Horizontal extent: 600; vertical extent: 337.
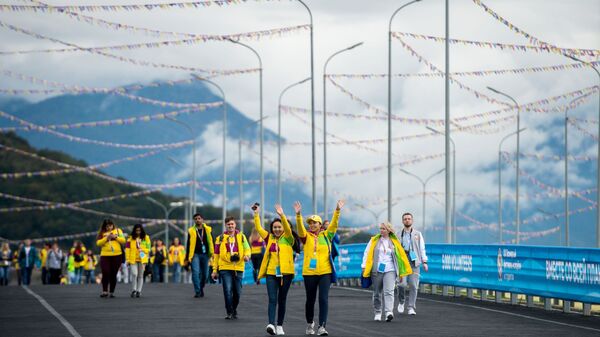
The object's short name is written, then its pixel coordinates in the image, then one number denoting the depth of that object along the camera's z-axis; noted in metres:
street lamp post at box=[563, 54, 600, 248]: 51.32
